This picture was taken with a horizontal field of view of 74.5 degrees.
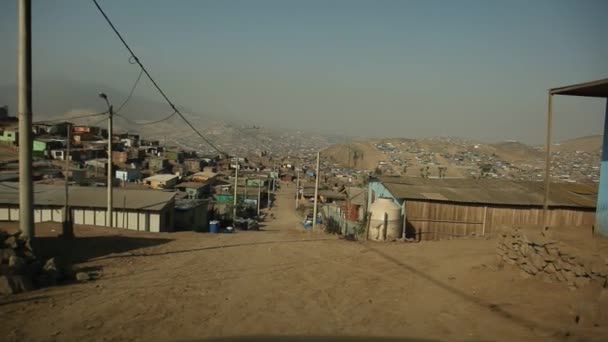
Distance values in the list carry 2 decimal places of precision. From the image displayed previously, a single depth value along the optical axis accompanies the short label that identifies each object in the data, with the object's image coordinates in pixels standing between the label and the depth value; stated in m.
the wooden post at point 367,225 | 17.80
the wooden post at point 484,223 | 20.12
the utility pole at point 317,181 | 24.83
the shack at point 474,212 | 19.95
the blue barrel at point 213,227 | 23.94
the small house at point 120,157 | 62.00
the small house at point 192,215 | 27.73
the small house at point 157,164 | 65.06
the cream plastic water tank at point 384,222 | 17.77
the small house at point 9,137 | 55.97
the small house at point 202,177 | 60.91
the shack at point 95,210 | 22.91
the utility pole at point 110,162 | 18.71
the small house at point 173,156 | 76.31
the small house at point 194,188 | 49.32
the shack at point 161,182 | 49.16
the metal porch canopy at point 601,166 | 9.24
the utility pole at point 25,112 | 9.23
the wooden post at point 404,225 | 18.85
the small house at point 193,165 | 73.62
